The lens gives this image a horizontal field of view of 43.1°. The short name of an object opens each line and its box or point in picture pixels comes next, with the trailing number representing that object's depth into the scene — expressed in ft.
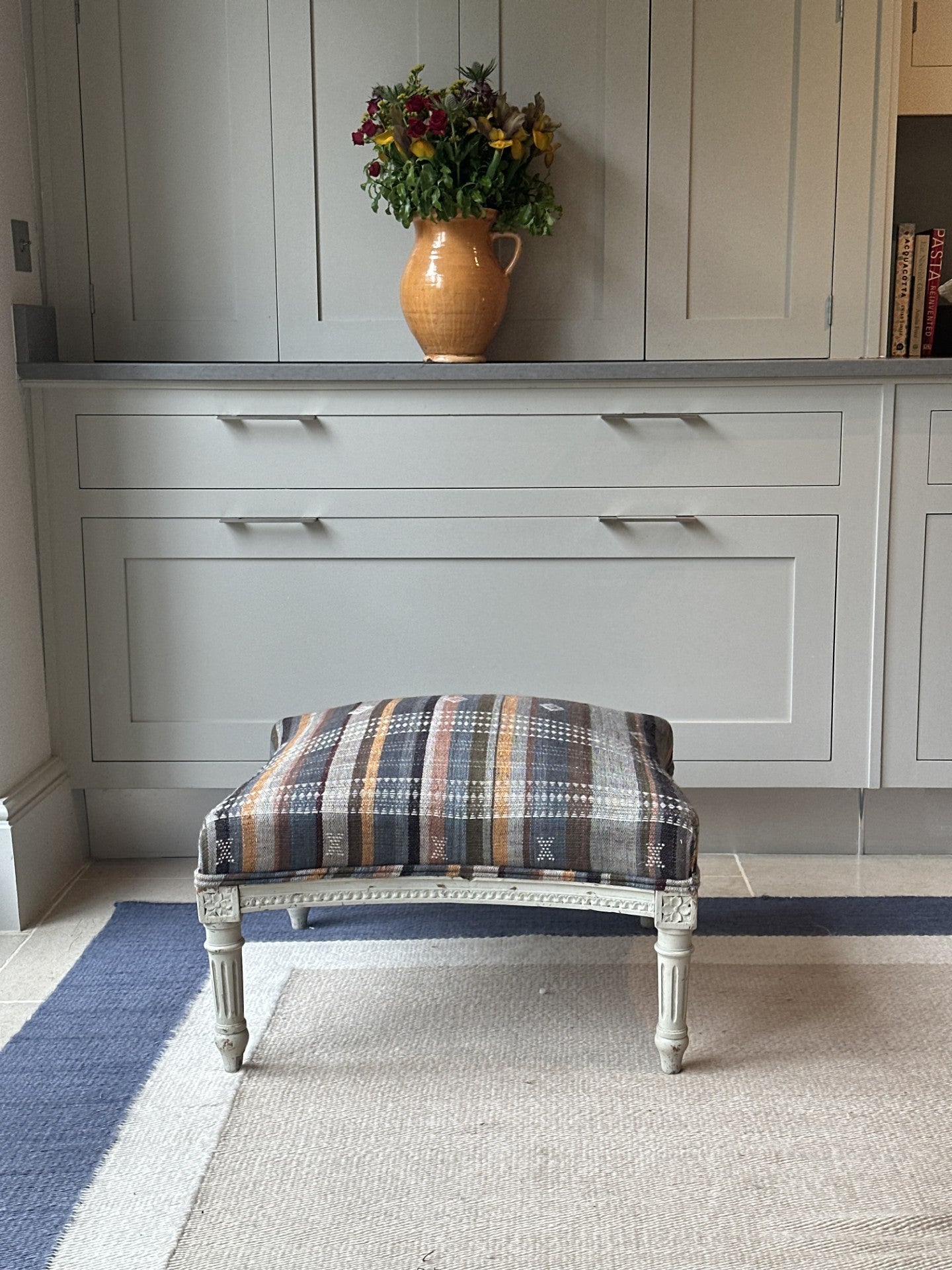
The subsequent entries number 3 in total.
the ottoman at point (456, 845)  5.28
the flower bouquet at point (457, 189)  7.83
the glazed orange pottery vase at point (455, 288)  8.11
